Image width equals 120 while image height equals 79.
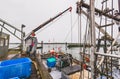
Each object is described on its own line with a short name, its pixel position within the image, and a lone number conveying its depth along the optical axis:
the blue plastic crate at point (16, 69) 1.61
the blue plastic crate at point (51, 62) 3.50
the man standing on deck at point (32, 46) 3.21
